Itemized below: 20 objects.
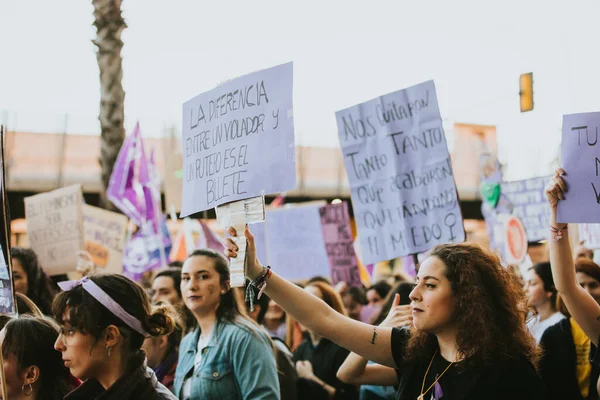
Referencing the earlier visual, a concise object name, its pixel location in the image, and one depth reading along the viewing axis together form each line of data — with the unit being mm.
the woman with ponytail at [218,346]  4809
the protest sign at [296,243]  9398
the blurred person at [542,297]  6336
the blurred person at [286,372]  6113
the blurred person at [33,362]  3920
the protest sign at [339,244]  8781
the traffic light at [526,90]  14023
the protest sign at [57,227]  7938
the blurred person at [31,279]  6516
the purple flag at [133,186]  11188
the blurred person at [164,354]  5754
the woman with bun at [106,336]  3613
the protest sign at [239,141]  3924
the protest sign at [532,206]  8820
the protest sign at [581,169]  4035
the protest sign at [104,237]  9477
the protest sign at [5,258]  3781
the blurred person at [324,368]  6984
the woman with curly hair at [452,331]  3424
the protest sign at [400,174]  5594
